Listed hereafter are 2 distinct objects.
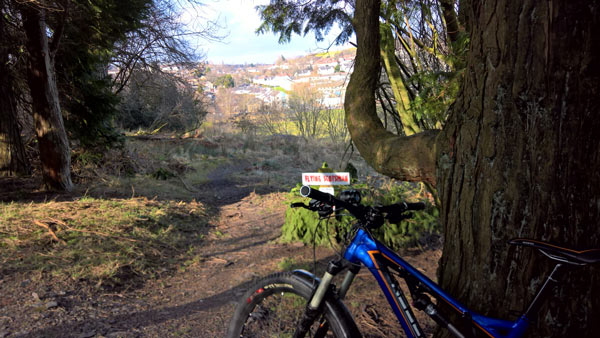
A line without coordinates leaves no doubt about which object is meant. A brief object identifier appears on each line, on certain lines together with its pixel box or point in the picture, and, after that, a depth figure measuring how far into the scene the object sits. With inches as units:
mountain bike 60.5
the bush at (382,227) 194.2
